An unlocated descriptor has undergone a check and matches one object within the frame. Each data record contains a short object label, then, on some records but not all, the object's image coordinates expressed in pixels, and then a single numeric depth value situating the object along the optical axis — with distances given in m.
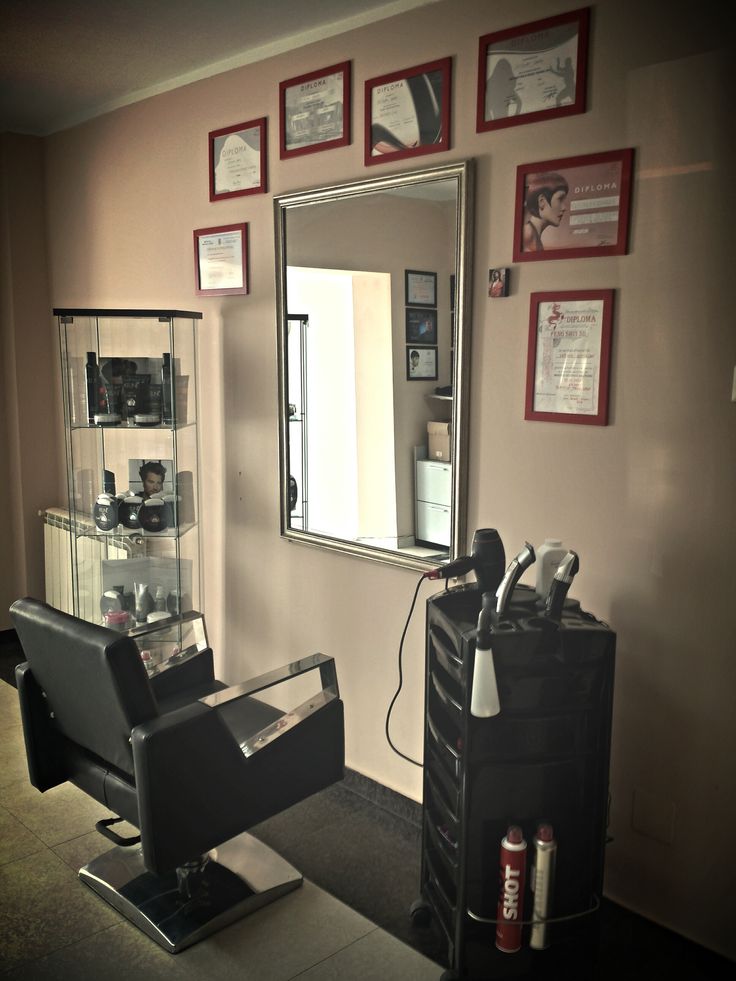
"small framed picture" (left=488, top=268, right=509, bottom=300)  2.41
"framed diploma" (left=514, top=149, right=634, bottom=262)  2.15
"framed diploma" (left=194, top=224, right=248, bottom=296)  3.25
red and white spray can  1.98
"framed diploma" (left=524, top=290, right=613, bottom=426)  2.22
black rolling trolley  1.94
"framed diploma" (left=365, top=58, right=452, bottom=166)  2.51
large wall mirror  2.57
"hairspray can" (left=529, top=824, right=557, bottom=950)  1.97
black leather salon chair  2.10
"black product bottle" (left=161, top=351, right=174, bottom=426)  3.27
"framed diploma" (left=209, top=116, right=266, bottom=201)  3.11
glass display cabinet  3.29
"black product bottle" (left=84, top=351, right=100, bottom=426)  3.29
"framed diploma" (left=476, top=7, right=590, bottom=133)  2.19
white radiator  3.56
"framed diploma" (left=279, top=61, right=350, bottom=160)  2.79
